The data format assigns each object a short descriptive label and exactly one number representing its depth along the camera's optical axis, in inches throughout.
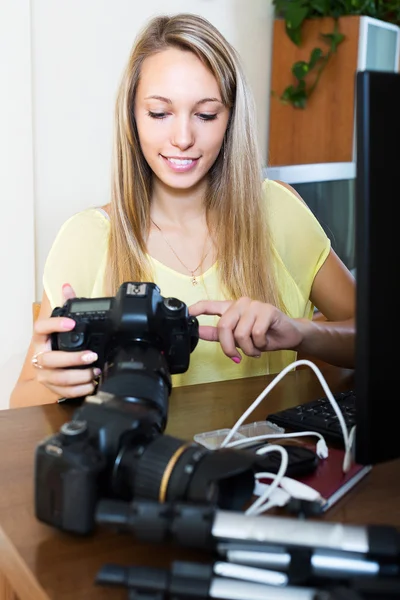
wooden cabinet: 109.6
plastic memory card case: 33.6
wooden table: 24.4
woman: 50.8
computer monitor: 22.7
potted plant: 109.3
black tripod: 21.5
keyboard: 35.0
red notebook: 29.4
